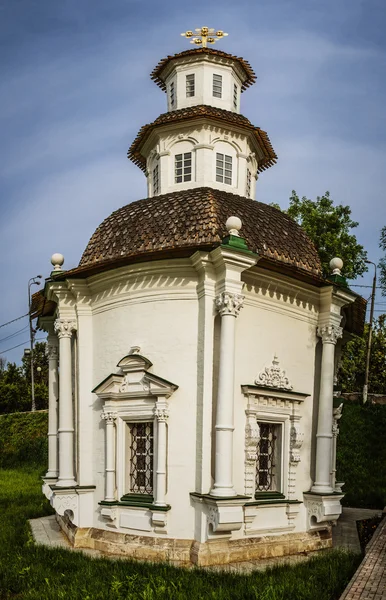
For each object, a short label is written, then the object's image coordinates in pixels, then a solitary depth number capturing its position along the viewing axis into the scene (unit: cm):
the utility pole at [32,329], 3872
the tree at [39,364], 4244
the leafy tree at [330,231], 2511
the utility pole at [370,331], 2620
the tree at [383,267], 2308
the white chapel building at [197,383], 978
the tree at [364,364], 3316
